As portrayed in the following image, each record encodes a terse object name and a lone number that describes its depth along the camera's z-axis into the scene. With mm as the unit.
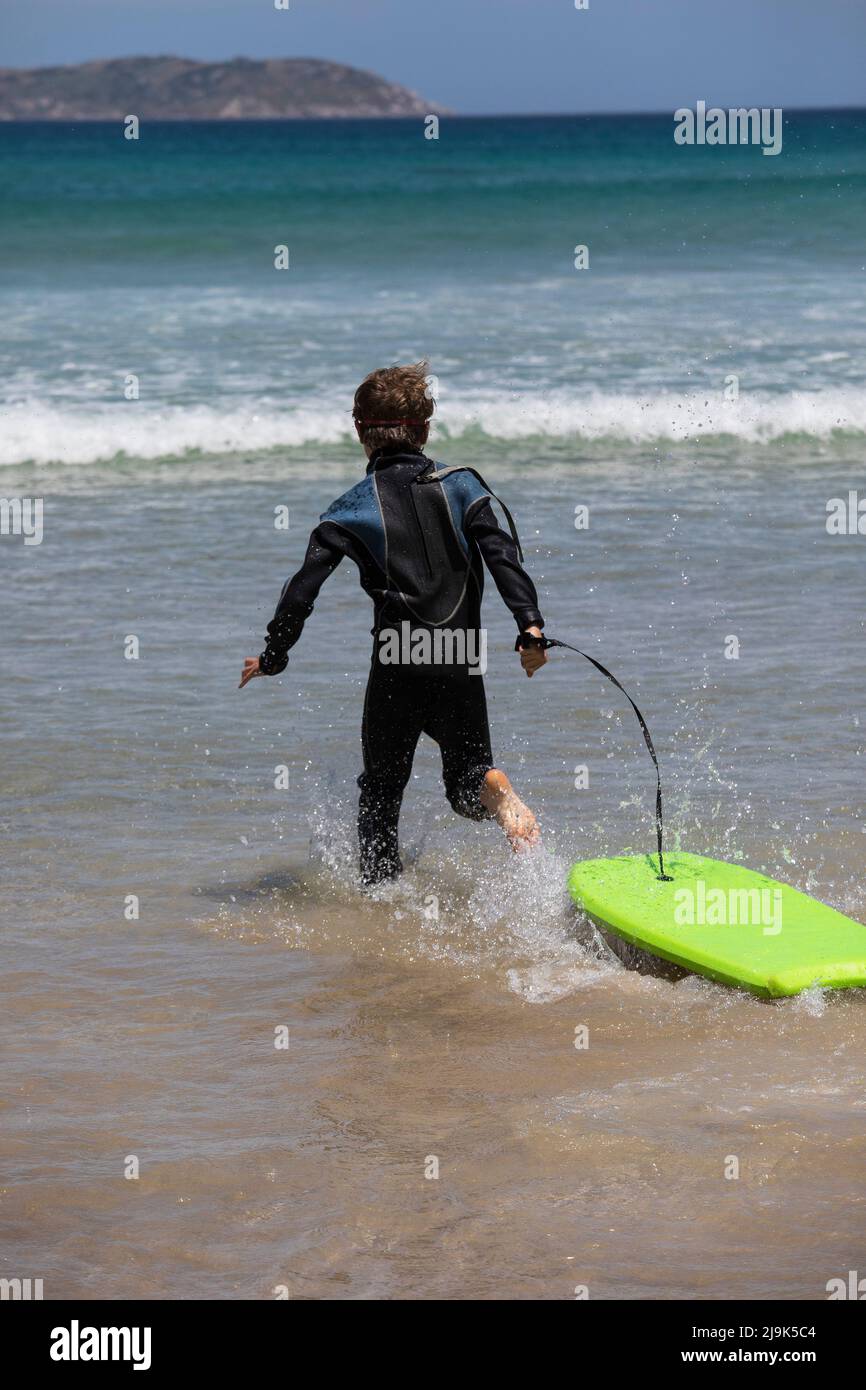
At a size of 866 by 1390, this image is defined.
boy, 9336
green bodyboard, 8211
